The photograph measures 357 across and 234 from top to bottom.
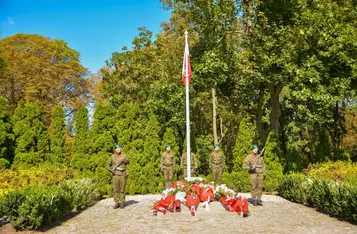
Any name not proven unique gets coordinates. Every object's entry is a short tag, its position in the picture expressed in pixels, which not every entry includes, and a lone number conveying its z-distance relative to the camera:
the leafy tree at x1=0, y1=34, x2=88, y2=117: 26.58
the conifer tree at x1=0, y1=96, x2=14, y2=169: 14.43
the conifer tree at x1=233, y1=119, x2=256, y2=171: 16.20
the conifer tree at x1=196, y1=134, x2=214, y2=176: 22.12
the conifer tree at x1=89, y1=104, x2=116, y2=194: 15.23
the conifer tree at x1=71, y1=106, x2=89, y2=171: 15.48
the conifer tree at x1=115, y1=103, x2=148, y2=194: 15.40
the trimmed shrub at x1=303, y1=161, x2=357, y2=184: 11.62
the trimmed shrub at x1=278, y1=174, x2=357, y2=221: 8.61
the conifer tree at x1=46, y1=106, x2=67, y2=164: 15.51
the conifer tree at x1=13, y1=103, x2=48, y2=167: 14.94
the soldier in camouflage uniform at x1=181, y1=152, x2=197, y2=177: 14.54
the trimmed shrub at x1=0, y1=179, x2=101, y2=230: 7.91
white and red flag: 11.66
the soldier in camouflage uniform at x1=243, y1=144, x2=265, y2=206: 11.07
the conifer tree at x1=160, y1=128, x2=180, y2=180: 16.19
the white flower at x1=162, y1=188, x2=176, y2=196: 10.05
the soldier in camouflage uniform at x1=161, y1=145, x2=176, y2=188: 13.77
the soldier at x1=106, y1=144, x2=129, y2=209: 10.88
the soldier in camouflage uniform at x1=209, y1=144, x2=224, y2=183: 14.42
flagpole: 11.38
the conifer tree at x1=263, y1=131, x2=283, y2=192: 15.53
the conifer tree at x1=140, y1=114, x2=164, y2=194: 15.45
